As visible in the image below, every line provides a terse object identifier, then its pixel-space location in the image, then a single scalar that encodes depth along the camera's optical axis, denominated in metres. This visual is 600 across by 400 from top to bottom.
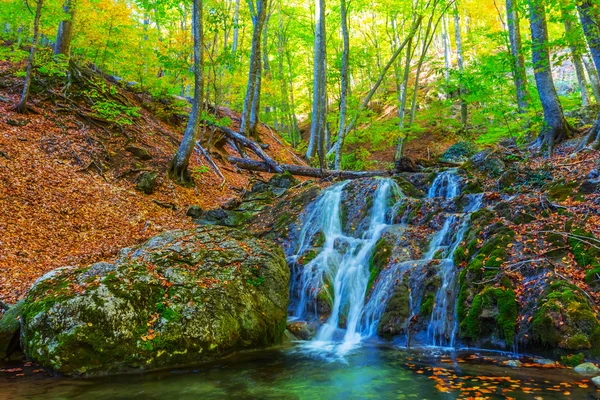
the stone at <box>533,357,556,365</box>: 4.63
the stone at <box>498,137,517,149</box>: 14.84
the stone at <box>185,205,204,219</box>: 11.15
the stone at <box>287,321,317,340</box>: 6.78
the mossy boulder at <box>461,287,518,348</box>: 5.23
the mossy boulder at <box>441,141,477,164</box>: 16.08
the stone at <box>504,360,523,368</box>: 4.65
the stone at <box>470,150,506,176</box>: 10.52
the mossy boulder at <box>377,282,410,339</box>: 6.34
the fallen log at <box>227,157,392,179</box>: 15.20
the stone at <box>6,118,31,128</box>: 10.96
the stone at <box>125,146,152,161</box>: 12.73
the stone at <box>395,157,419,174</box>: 13.12
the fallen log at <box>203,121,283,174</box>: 16.19
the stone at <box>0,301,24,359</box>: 5.16
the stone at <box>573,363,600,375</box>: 4.20
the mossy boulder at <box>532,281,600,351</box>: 4.59
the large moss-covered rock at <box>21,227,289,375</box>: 4.75
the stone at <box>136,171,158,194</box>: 11.38
